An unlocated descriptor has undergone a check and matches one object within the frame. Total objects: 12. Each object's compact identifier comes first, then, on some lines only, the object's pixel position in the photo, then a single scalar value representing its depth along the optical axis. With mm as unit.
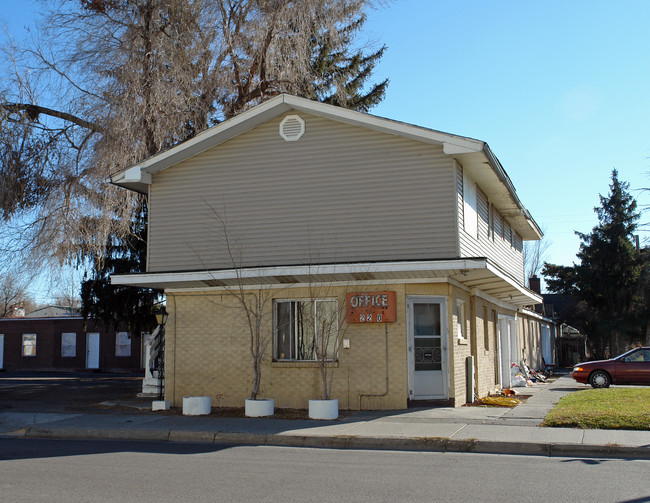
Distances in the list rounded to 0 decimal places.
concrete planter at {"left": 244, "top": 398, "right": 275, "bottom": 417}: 13883
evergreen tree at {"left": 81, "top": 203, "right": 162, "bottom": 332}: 23422
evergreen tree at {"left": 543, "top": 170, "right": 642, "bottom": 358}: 39625
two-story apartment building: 14453
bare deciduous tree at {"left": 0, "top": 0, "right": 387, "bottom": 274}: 19016
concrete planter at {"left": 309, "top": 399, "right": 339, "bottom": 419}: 13297
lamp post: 17262
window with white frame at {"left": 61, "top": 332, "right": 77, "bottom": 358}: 40094
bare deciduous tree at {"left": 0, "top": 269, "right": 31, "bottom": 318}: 18531
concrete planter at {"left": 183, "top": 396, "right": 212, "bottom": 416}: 14406
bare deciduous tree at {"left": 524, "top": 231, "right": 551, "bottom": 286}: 58719
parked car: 20531
